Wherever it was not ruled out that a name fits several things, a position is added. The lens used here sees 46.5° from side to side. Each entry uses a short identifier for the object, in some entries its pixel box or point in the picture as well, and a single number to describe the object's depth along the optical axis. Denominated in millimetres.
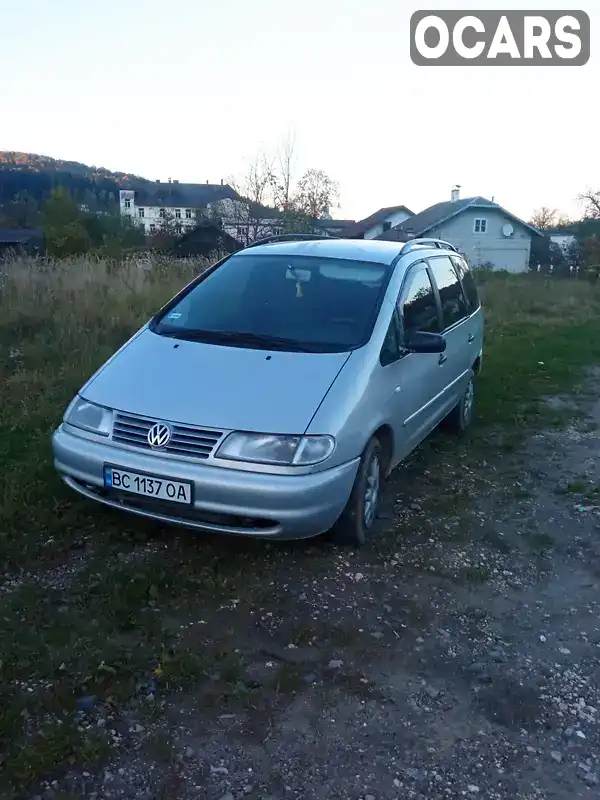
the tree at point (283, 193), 21859
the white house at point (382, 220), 63669
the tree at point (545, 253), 52438
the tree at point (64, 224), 28641
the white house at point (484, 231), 48969
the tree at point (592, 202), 43781
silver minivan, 3521
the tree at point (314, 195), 22828
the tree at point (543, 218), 72500
